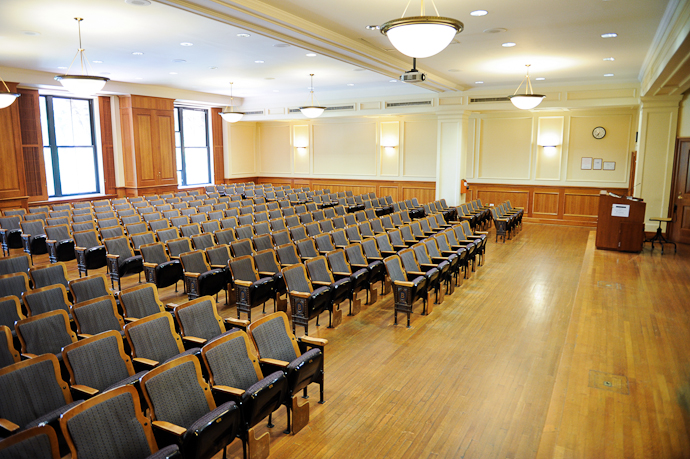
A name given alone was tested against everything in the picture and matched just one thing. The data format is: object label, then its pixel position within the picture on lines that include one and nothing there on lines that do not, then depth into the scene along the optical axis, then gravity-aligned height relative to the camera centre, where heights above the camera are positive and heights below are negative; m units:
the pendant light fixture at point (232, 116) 16.09 +1.73
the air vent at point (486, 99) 14.13 +2.04
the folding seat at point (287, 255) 7.02 -1.35
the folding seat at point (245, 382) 3.37 -1.64
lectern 9.90 -1.25
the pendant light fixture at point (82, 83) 8.29 +1.50
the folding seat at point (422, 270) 6.71 -1.54
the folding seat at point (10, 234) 8.76 -1.26
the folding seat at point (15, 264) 6.02 -1.28
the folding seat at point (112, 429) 2.69 -1.58
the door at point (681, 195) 11.11 -0.72
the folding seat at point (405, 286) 6.20 -1.63
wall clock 14.51 +1.05
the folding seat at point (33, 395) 3.04 -1.57
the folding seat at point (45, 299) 4.66 -1.37
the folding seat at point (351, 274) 6.54 -1.53
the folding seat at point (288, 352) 3.83 -1.62
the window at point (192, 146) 18.58 +0.80
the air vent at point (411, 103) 15.29 +2.08
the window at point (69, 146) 14.24 +0.64
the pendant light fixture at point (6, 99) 9.73 +1.42
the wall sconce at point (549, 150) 15.27 +0.52
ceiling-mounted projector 8.27 +1.60
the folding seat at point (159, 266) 6.61 -1.44
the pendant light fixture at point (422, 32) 4.28 +1.25
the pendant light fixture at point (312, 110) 13.87 +1.67
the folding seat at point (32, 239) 8.31 -1.30
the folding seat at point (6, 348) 3.68 -1.45
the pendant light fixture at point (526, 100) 10.74 +1.52
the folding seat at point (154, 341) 3.85 -1.50
